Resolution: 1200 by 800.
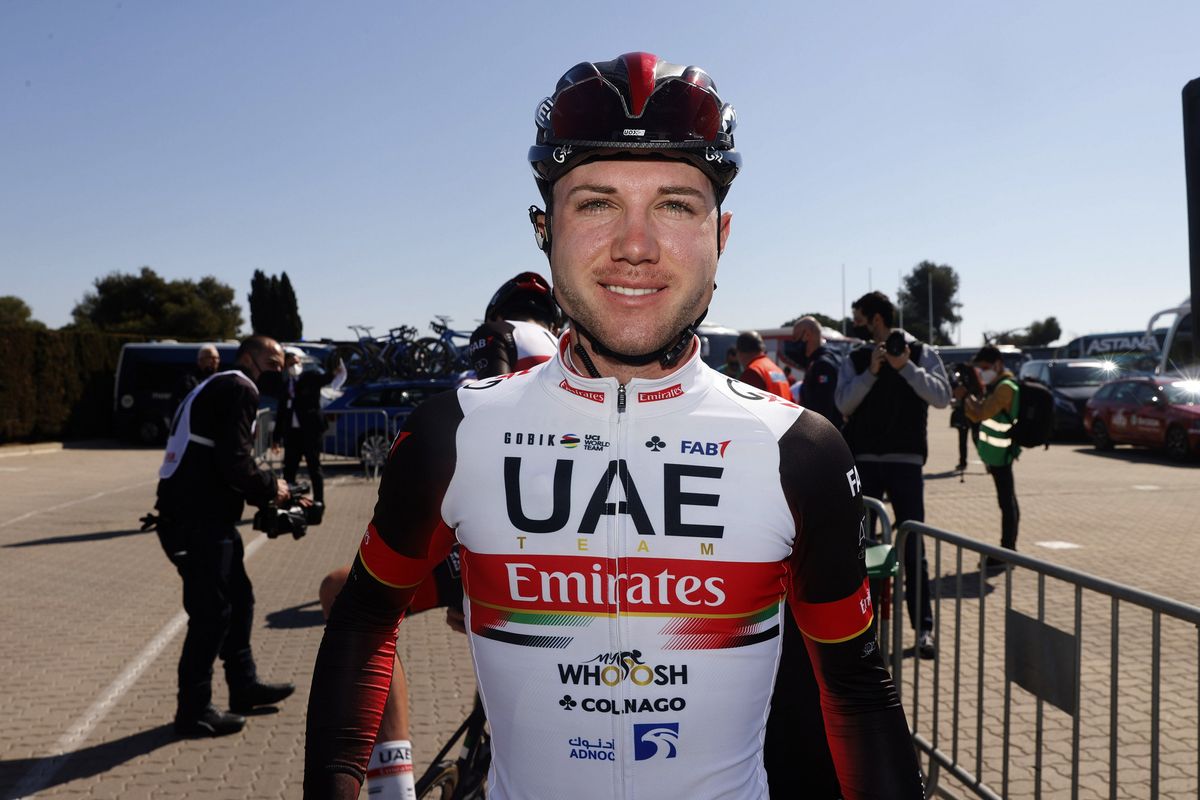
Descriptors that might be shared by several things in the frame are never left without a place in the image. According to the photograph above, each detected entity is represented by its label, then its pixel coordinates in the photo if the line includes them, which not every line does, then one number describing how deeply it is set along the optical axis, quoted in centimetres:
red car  1805
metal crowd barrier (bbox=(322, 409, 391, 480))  1756
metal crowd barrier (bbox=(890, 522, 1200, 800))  327
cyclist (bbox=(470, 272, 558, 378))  415
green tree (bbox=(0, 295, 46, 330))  8431
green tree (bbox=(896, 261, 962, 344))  10994
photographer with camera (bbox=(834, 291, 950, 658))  640
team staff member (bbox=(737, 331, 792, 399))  715
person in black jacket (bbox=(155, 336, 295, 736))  507
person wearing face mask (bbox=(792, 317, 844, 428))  778
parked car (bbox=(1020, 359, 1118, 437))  2266
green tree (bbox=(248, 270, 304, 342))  7919
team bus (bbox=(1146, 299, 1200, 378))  2134
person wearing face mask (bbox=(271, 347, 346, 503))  1265
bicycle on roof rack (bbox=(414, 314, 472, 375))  2239
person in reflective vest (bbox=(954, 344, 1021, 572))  852
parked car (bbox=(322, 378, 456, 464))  1762
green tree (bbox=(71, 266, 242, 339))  7119
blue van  2628
